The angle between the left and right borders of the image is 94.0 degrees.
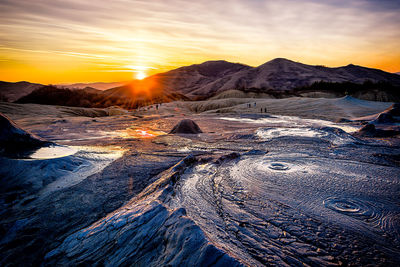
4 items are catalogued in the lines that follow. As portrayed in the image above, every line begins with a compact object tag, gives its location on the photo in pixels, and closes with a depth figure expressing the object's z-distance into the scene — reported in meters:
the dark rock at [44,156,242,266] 1.65
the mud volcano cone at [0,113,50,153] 4.09
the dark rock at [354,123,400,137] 7.78
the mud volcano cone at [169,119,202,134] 9.95
